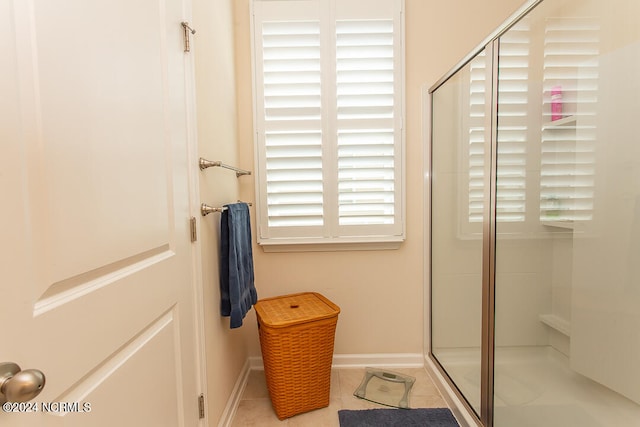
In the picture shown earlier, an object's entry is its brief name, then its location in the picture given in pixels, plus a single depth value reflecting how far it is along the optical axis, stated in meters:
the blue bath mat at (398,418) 1.54
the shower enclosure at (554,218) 0.98
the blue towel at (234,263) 1.41
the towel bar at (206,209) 1.26
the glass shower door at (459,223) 1.50
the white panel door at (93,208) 0.50
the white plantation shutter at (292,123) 1.92
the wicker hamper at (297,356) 1.57
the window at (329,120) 1.92
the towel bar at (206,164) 1.25
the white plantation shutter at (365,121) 1.92
